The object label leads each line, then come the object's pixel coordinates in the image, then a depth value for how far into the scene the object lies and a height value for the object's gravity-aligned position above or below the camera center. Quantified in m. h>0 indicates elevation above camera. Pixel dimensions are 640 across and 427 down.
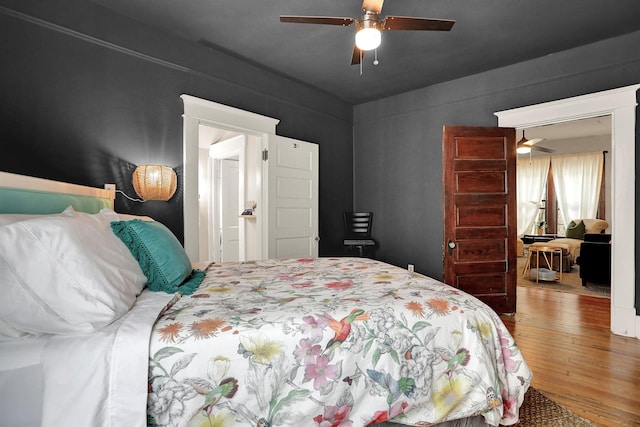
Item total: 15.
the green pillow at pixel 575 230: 7.40 -0.41
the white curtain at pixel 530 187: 8.90 +0.61
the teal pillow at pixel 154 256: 1.59 -0.22
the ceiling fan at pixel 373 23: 2.18 +1.19
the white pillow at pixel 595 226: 7.31 -0.31
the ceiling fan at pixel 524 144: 6.52 +1.24
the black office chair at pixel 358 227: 4.91 -0.24
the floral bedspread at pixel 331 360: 1.10 -0.52
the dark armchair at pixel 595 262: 4.96 -0.73
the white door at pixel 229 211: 5.75 -0.02
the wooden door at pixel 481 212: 3.71 -0.02
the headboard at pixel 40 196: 1.49 +0.07
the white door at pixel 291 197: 4.07 +0.15
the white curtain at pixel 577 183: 8.09 +0.67
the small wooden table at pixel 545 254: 5.79 -0.77
